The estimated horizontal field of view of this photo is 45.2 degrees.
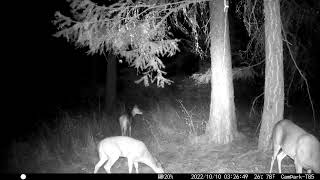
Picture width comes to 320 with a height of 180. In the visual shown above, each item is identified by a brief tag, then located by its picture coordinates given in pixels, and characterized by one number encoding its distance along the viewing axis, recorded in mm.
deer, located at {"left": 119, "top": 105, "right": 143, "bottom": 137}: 13398
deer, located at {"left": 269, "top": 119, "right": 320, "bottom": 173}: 7738
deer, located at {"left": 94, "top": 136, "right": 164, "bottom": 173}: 8680
